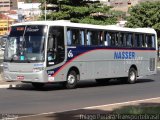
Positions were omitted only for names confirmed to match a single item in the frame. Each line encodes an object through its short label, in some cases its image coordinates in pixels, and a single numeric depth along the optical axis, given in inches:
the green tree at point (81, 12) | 2018.9
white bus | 848.3
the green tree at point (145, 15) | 2679.6
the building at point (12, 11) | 3978.3
